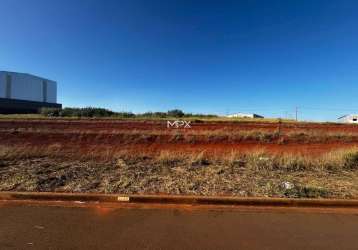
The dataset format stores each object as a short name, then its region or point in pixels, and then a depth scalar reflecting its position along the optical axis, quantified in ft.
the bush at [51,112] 193.36
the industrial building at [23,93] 308.85
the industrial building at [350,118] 260.01
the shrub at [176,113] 224.31
